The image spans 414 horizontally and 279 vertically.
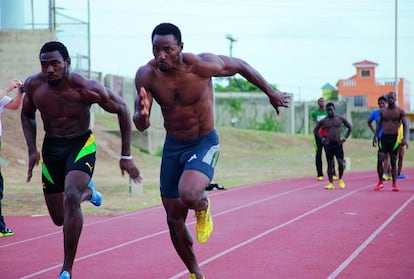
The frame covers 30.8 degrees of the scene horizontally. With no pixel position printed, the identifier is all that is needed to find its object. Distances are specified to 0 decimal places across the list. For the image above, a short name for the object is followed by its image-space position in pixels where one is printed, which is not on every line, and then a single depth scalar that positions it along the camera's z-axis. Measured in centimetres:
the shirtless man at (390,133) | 1568
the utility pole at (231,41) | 6319
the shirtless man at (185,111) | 601
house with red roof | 7044
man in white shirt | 809
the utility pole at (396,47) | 4291
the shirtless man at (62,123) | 664
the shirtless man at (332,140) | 1689
